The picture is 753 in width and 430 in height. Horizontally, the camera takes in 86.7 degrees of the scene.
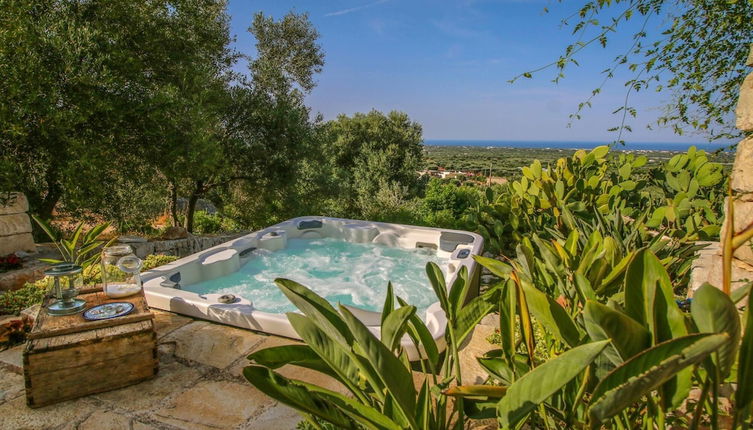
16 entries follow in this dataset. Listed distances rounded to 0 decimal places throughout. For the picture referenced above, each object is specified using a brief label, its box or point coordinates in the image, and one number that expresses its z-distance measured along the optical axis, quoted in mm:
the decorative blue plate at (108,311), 2042
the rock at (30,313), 2613
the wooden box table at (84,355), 1842
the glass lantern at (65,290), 2025
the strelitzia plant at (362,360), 894
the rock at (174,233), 6399
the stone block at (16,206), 4230
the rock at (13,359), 2211
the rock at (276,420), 1786
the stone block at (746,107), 1544
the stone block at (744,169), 1573
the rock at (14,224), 4219
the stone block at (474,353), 2104
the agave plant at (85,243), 2777
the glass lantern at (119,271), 2343
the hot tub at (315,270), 2852
